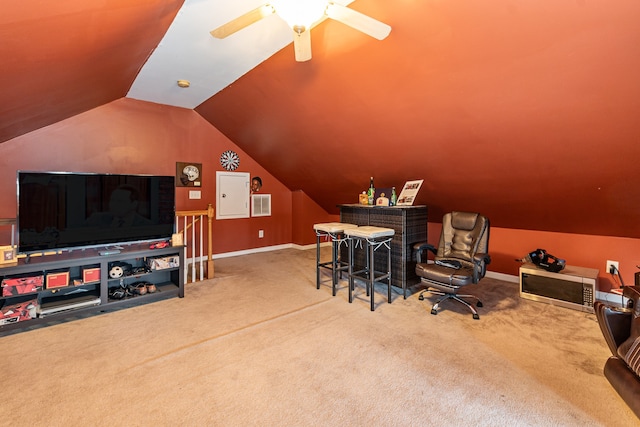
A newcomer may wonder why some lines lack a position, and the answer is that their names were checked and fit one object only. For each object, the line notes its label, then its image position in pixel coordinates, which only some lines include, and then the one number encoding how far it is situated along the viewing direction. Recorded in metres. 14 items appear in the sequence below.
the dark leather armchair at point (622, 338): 1.43
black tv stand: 2.54
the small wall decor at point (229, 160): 5.27
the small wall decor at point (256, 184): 5.70
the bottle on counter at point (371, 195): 3.89
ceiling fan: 1.70
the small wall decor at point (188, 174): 4.82
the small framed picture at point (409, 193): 3.66
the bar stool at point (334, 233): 3.42
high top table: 3.42
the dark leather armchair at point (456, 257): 2.89
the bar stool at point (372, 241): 3.00
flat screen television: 2.72
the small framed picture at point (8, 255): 2.53
